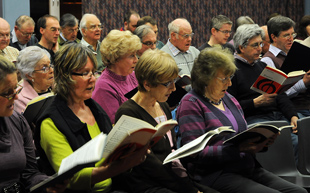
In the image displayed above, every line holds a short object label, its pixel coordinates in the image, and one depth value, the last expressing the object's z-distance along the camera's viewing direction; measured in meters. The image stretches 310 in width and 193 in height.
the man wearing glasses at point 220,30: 6.22
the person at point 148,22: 6.37
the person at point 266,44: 6.27
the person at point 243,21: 7.24
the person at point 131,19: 6.93
